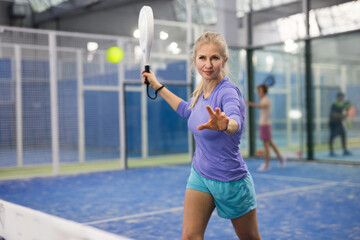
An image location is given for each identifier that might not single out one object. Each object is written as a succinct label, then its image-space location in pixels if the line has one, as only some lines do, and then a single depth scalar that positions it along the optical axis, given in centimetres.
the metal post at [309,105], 1099
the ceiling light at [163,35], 1090
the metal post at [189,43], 1101
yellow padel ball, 984
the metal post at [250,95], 1235
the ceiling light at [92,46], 985
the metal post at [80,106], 1024
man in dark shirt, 1137
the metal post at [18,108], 899
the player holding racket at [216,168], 234
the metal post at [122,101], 995
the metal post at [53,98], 877
